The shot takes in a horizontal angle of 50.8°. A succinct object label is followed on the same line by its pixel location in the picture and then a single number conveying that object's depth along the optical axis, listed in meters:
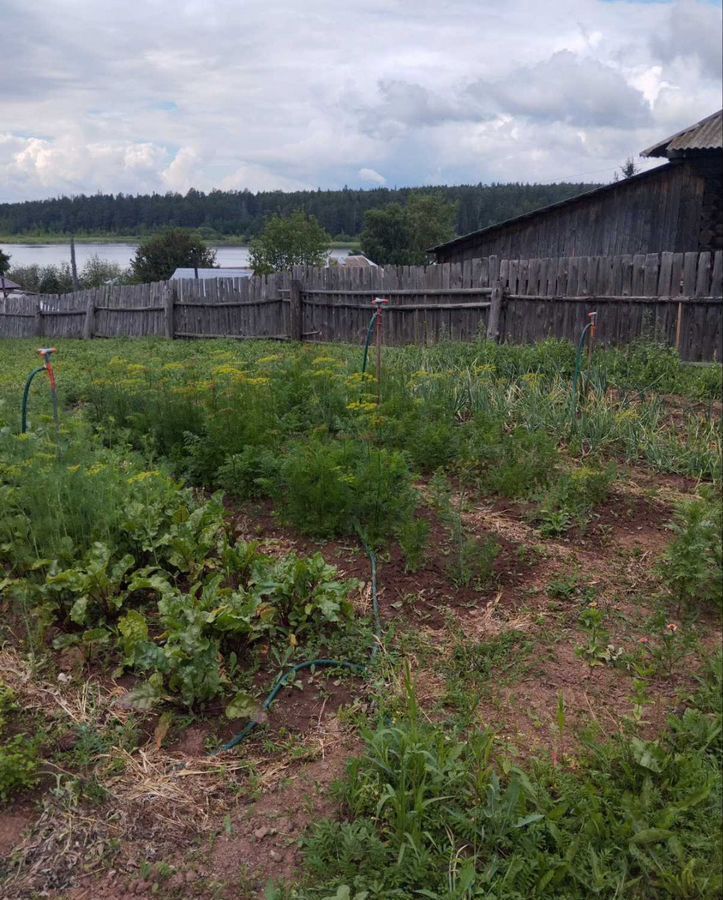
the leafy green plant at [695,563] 3.26
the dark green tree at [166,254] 55.84
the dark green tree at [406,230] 62.19
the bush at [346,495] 4.07
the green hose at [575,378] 5.81
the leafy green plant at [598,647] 2.99
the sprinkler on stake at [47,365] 4.41
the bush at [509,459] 4.69
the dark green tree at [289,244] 53.19
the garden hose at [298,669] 2.67
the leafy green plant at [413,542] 3.73
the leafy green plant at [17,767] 2.41
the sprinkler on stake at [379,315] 5.74
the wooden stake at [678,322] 9.22
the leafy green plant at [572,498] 4.25
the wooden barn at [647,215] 12.56
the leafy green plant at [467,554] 3.64
